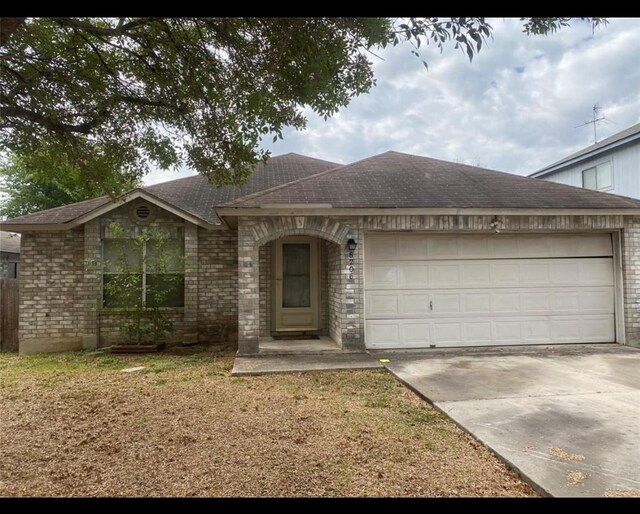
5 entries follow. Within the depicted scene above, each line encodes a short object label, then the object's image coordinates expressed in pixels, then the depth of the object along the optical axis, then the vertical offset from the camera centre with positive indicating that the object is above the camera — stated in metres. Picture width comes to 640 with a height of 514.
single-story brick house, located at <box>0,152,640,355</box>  7.79 +0.26
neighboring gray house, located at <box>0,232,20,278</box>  18.62 +0.97
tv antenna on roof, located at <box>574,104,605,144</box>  18.28 +6.93
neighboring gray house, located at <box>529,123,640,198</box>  13.91 +4.06
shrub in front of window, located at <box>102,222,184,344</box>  8.92 -0.05
